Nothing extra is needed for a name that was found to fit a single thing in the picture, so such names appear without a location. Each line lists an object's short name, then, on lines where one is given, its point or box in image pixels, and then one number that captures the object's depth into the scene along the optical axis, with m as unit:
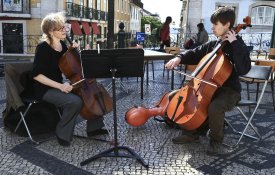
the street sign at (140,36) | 12.56
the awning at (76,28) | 24.95
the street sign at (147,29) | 16.71
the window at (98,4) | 31.30
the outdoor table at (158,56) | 5.84
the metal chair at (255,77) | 4.02
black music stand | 3.30
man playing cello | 3.43
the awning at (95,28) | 29.79
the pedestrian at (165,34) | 10.36
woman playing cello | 3.80
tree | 59.38
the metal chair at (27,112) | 3.94
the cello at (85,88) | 3.80
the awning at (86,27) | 27.21
